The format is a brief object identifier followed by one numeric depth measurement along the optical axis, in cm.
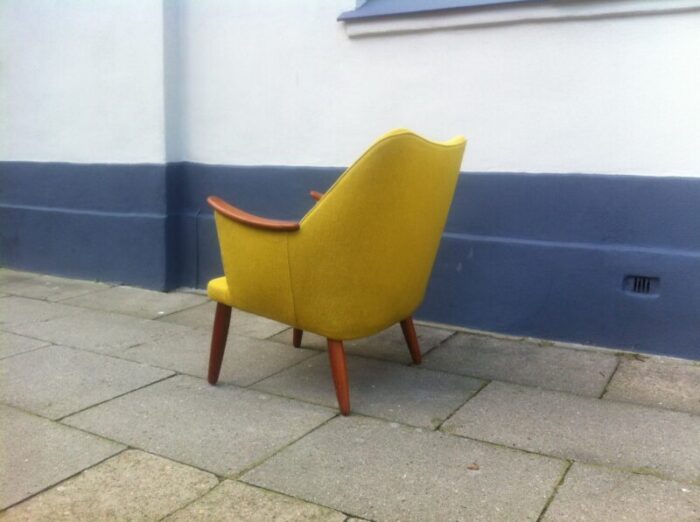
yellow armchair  298
